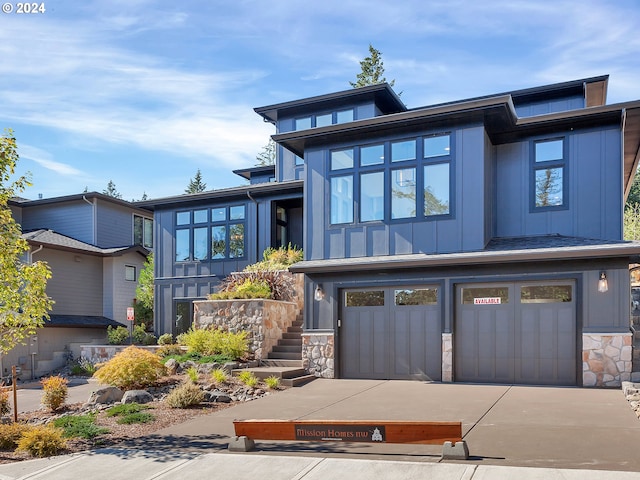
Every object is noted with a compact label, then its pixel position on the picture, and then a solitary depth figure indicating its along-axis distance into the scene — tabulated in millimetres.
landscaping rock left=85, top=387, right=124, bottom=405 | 11391
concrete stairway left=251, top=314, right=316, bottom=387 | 13492
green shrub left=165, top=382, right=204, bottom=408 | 10633
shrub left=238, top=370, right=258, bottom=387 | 12573
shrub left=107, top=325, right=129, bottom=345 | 21641
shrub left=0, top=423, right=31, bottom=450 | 8117
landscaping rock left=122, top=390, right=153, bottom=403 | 11164
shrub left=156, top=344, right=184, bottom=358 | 15905
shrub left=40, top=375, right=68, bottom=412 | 11195
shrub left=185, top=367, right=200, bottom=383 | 12820
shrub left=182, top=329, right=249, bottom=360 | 15008
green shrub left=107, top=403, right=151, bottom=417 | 10170
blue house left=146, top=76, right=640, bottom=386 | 12516
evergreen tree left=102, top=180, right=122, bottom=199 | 73562
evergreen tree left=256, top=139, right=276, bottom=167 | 52466
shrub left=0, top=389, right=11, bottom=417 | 10665
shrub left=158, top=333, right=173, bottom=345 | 19234
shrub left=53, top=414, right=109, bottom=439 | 8652
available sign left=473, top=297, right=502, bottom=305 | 13190
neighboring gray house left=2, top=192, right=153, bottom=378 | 23250
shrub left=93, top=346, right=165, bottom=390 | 12273
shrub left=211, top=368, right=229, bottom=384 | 12656
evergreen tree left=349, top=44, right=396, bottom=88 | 37156
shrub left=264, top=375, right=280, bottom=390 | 12664
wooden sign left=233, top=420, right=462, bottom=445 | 6574
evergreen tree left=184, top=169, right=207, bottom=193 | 61856
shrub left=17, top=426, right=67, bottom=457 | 7680
